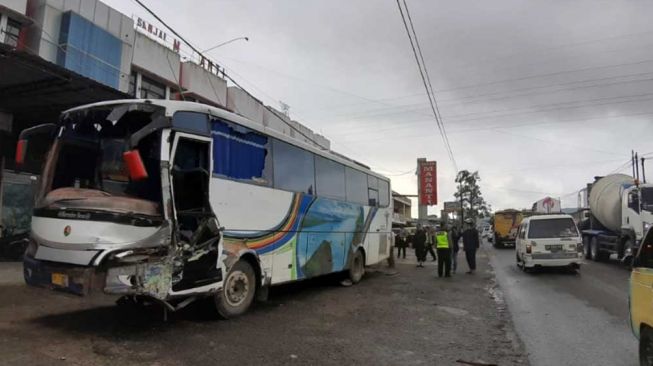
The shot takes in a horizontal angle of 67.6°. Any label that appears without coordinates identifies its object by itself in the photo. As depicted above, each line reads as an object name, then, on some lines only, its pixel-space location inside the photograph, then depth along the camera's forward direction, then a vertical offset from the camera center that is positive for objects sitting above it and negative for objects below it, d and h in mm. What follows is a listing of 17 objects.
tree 94812 +10071
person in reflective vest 16069 -316
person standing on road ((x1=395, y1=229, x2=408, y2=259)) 26875 -15
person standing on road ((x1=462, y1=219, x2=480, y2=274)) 17016 +34
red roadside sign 39188 +4610
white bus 6180 +454
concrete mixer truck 17172 +1206
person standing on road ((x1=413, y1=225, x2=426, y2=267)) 21359 -211
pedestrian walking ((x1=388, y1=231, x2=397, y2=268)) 18909 -729
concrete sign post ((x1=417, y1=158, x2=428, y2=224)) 39500 +2983
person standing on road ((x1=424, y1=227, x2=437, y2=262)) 23809 +115
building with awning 12469 +7731
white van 16000 +51
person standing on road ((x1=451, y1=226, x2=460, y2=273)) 17703 -140
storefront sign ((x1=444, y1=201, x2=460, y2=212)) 69088 +5270
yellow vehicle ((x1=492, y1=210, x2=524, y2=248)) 36659 +1397
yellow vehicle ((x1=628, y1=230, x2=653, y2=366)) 4743 -528
